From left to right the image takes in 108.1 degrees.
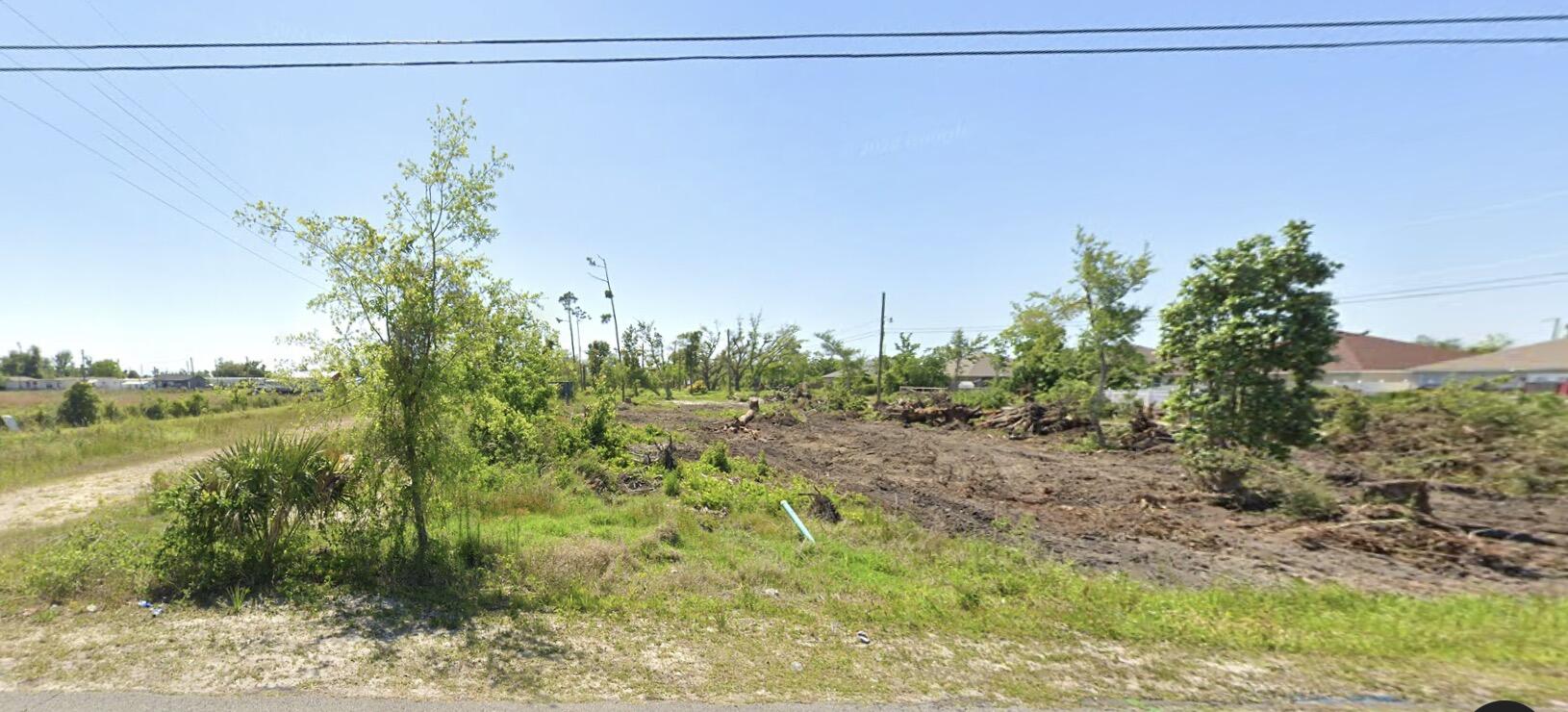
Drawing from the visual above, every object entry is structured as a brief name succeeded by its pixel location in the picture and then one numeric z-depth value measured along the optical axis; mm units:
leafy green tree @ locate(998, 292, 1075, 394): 23719
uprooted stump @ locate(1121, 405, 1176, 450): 20203
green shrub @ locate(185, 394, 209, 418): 31328
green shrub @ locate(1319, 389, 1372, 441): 17125
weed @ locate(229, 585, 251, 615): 5367
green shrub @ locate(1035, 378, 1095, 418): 22594
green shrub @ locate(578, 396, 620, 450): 16312
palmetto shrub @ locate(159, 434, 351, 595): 5754
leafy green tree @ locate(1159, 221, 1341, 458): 11242
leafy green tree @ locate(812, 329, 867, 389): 56256
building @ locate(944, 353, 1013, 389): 64750
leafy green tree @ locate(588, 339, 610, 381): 43353
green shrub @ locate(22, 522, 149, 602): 5484
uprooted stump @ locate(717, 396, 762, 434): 25859
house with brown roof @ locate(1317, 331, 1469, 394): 38188
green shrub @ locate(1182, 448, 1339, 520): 10695
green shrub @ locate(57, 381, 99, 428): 26312
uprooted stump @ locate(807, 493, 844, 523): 10427
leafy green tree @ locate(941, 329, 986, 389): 61875
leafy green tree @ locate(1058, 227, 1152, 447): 21297
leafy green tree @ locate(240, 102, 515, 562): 6008
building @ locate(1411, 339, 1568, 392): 29891
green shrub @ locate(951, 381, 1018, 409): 32562
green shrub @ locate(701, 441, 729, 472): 15188
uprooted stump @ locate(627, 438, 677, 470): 14234
